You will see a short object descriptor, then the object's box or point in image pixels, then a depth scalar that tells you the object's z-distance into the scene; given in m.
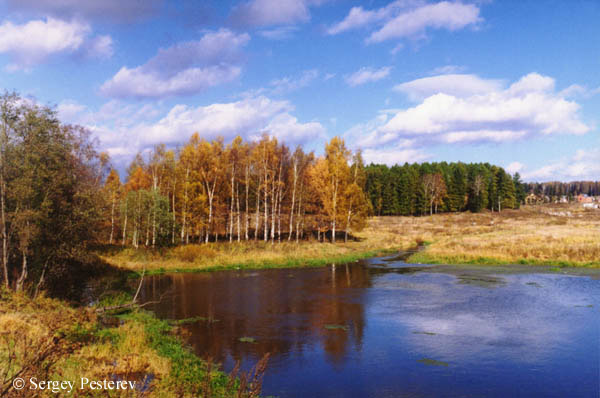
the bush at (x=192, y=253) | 42.84
